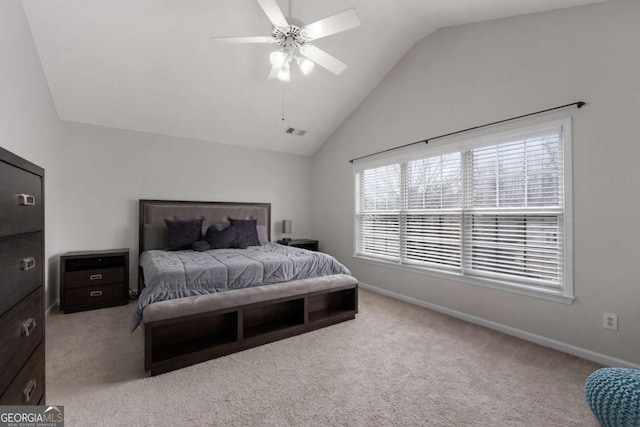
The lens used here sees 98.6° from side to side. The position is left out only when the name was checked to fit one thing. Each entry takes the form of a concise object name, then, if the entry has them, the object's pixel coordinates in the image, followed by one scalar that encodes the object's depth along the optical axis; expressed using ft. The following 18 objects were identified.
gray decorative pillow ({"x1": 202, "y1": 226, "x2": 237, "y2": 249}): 12.62
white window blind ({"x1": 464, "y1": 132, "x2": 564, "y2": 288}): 8.19
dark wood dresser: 2.96
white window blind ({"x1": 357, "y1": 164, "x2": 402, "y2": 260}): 13.05
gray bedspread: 7.65
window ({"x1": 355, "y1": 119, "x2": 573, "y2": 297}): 8.16
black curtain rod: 7.58
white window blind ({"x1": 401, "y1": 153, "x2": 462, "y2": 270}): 10.63
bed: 7.20
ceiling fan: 6.89
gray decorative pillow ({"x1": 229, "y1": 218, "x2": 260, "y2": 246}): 13.70
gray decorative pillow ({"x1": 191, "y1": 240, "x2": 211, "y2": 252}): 11.95
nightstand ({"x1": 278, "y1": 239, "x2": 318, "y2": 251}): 16.05
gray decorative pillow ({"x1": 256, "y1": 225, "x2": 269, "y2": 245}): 15.19
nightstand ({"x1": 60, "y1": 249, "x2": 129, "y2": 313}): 10.77
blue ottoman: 4.30
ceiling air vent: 15.58
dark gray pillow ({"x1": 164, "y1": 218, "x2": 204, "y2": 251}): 12.38
